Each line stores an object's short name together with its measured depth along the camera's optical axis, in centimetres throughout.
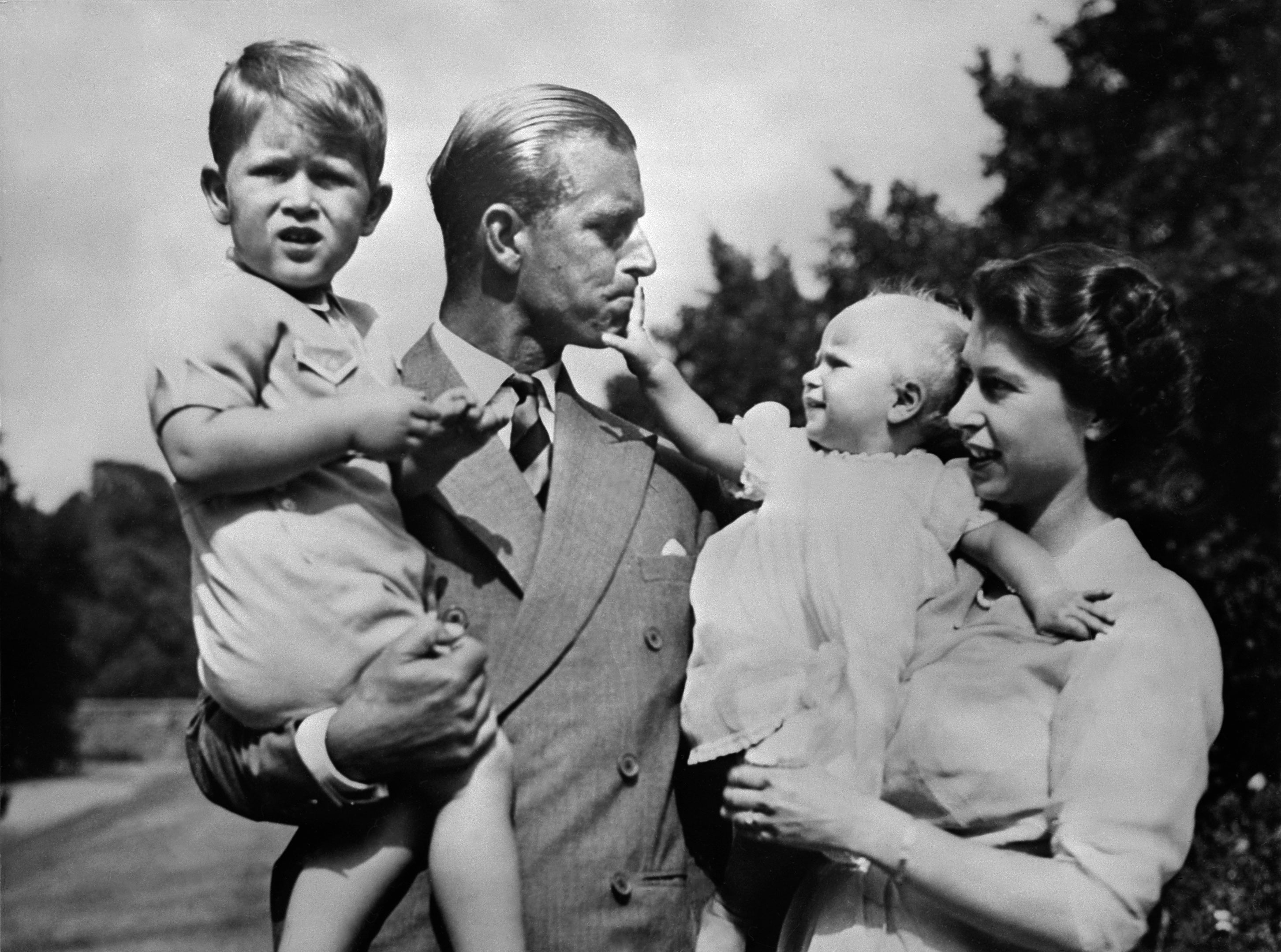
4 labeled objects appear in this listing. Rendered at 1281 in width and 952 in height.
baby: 258
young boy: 245
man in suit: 250
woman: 239
